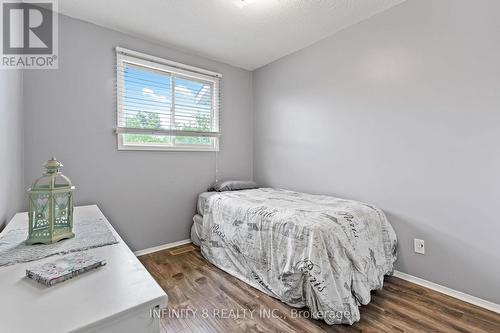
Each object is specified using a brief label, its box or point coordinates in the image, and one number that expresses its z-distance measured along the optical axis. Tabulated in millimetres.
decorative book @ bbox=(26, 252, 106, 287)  730
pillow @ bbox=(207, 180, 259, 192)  2945
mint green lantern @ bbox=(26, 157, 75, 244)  1049
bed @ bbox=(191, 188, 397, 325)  1487
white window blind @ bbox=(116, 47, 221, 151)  2498
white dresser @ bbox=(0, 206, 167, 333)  556
